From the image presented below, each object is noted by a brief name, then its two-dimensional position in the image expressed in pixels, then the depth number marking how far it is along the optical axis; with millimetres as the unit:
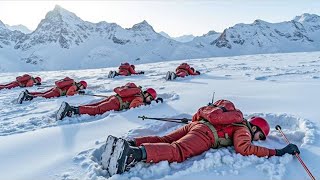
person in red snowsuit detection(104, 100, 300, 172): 4297
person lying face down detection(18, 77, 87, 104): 10477
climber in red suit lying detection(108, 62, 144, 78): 17669
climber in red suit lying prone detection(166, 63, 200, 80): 14867
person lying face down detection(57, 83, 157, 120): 7374
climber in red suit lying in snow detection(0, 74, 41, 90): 15117
